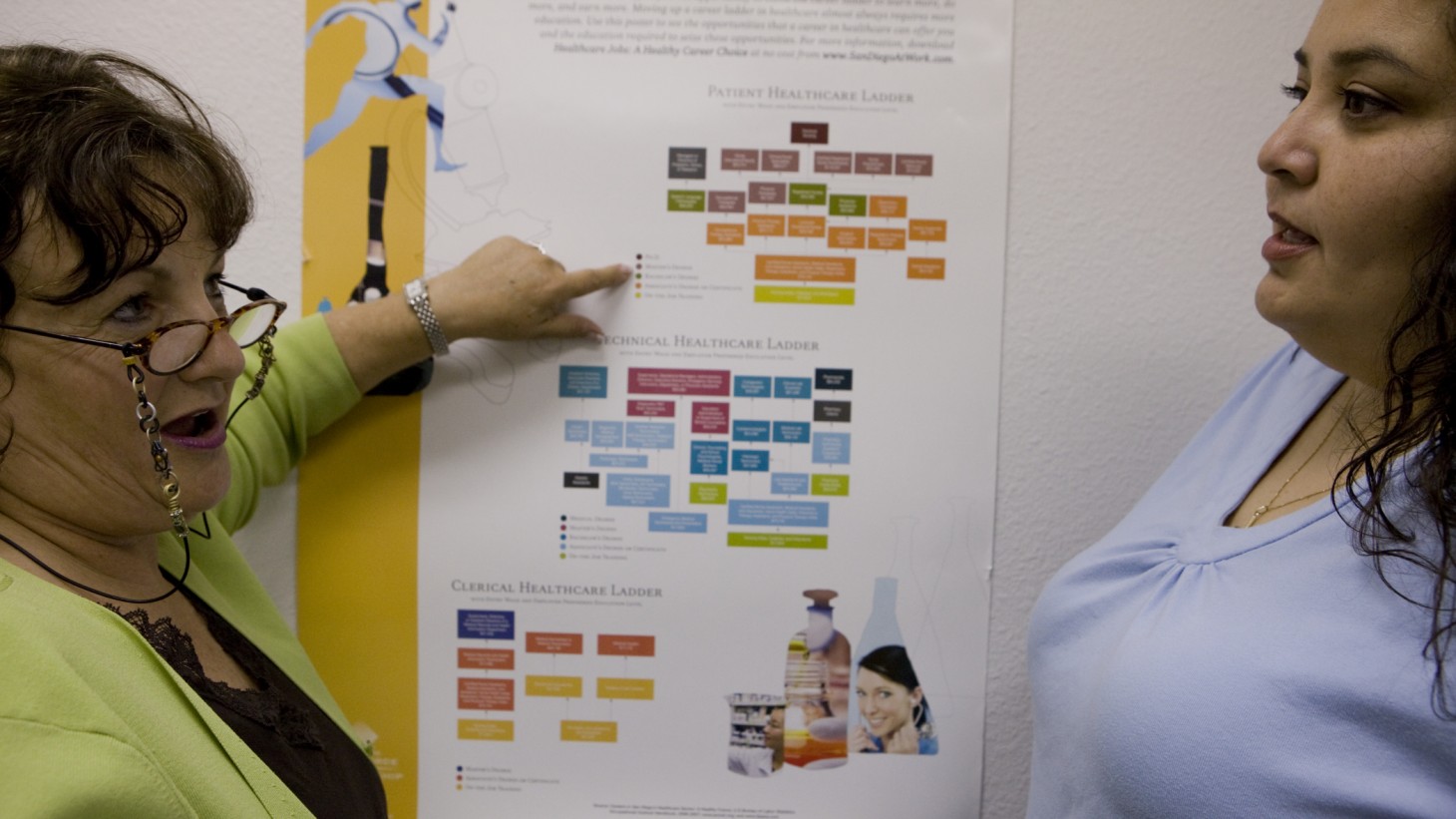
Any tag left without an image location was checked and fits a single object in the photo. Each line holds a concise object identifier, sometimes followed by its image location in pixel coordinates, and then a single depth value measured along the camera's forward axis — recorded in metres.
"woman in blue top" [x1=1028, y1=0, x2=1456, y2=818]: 0.65
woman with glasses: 0.60
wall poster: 1.02
